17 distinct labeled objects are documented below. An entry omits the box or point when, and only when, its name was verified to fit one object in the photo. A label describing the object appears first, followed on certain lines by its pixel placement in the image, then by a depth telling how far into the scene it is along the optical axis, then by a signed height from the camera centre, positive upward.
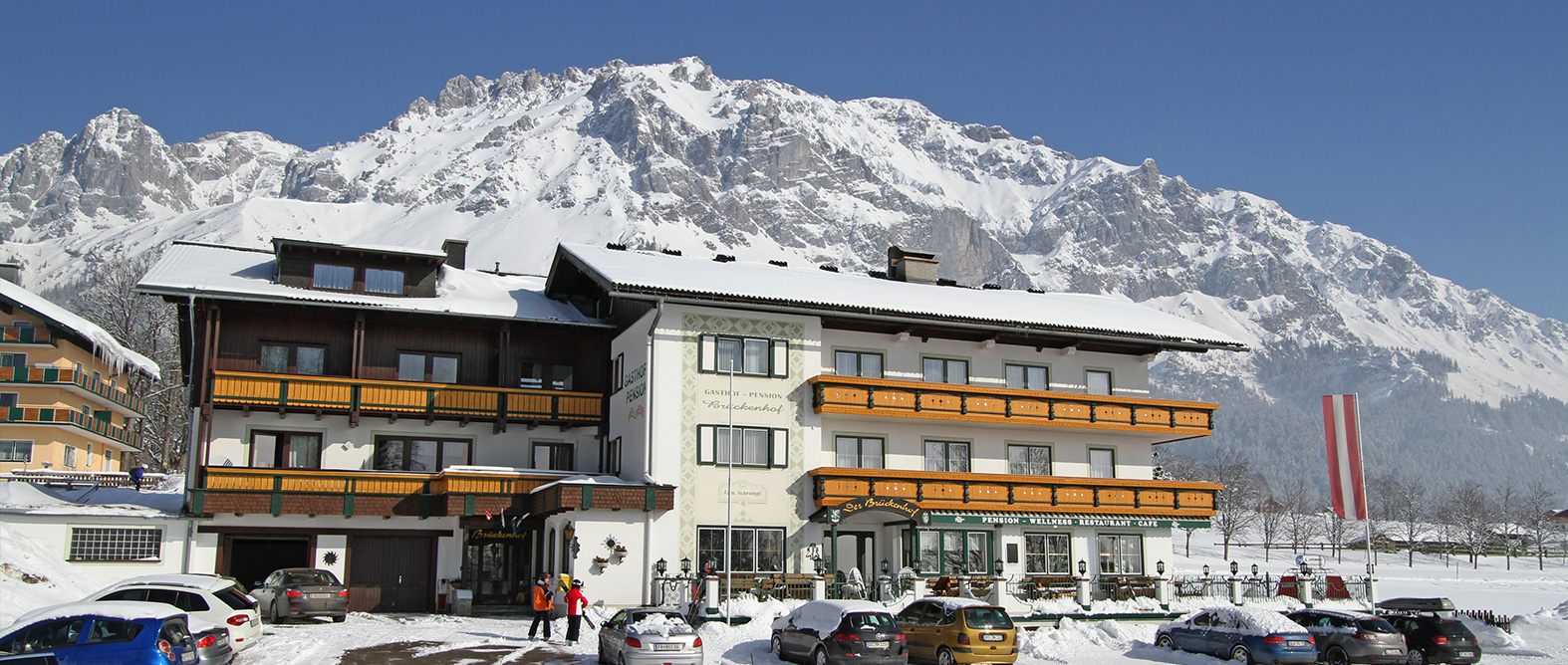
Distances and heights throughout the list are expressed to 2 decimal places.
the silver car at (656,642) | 26.20 -2.46
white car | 27.62 -1.65
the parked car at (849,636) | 27.14 -2.43
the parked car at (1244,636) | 30.12 -2.80
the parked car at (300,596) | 34.91 -1.97
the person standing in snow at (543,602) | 32.94 -2.03
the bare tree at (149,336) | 68.12 +10.47
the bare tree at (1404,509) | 148.29 +2.17
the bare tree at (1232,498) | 112.71 +2.69
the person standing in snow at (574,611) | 32.31 -2.21
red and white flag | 42.88 +2.37
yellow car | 28.45 -2.51
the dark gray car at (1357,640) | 30.96 -2.86
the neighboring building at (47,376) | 56.69 +6.83
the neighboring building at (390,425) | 41.19 +3.56
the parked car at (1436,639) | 32.97 -3.03
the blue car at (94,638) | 21.48 -1.94
